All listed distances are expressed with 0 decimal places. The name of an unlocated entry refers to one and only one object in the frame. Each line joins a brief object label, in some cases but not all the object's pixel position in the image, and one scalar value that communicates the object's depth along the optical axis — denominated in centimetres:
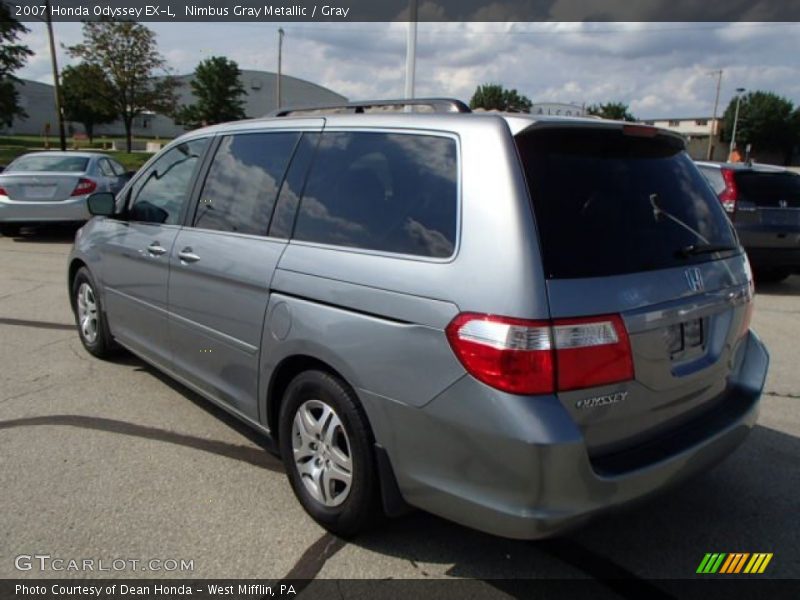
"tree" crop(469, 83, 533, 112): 6844
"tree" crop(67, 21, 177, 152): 4072
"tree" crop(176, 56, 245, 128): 5969
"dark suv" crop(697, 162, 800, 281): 848
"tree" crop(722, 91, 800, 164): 8038
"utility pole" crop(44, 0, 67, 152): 2845
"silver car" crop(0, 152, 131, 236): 1108
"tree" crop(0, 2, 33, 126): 3378
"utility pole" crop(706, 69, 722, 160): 5947
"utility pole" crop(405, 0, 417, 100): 1501
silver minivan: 217
